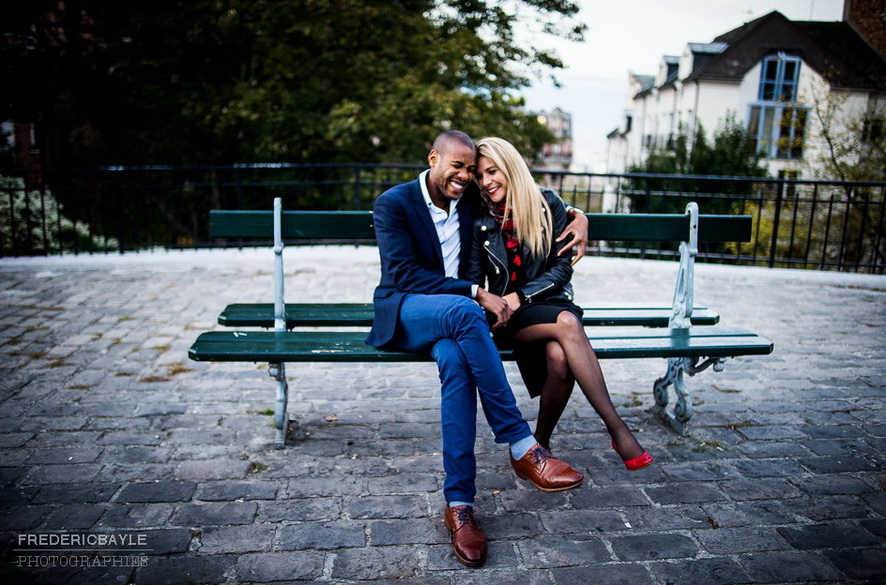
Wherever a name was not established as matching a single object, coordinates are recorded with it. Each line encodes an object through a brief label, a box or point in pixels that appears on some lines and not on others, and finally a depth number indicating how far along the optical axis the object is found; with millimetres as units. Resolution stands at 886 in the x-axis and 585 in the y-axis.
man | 2949
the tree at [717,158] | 25109
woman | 3406
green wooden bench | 3545
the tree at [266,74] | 15391
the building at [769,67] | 35312
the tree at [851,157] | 17953
